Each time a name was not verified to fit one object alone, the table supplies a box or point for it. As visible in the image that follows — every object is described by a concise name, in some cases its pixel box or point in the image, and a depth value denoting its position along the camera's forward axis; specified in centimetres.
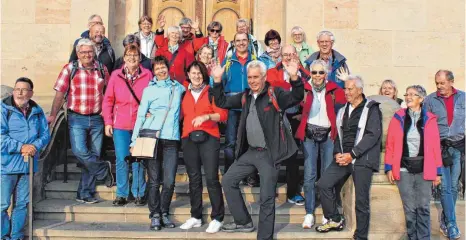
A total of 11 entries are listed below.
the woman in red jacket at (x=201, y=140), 513
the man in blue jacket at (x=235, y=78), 594
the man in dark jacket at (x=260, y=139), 486
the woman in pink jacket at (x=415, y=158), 499
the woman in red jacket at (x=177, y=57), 639
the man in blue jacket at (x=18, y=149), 495
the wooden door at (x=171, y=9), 912
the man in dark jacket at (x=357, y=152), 504
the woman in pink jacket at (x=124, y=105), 554
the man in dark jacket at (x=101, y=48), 630
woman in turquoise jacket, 522
